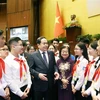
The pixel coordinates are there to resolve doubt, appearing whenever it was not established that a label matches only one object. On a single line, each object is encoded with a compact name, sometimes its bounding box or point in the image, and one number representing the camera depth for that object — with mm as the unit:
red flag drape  5083
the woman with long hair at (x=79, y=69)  2067
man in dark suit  2217
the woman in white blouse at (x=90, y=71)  1782
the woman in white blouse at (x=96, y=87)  1394
